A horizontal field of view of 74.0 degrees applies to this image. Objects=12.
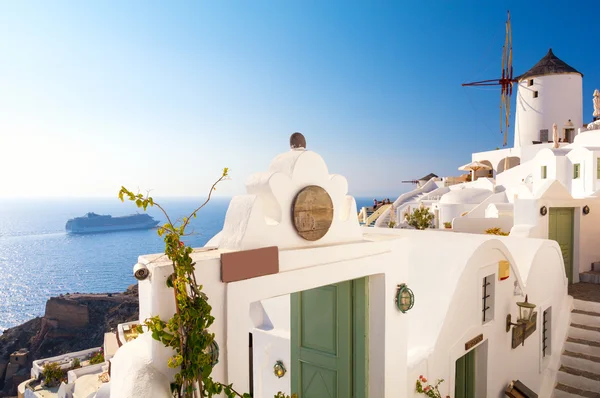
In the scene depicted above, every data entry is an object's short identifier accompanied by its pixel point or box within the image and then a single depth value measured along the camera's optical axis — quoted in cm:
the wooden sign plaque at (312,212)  343
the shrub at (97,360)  2188
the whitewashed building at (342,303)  284
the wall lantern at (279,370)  593
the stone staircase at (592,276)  1155
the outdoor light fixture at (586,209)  1188
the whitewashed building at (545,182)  1110
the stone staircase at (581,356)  805
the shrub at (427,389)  502
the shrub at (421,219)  2105
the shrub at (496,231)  1248
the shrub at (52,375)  2080
